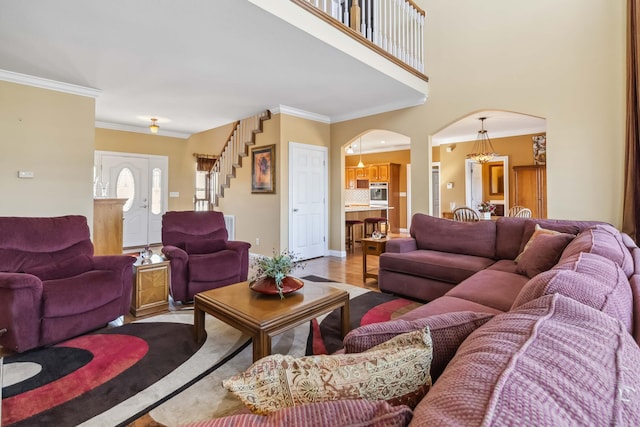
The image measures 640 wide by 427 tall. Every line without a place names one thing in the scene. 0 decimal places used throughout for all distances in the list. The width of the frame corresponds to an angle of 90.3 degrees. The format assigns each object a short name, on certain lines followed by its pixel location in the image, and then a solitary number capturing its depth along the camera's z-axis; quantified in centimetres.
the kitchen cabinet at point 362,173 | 1014
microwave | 962
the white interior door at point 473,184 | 823
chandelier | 784
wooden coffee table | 189
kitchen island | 724
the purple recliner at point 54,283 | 221
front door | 665
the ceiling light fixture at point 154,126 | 611
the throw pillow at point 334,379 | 65
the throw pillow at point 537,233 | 289
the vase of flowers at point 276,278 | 228
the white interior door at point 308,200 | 545
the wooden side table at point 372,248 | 409
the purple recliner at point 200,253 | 330
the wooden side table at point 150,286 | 301
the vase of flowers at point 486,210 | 530
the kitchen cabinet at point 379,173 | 960
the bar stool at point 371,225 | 697
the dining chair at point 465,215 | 489
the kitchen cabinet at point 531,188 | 701
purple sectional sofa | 44
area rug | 168
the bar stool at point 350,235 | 669
